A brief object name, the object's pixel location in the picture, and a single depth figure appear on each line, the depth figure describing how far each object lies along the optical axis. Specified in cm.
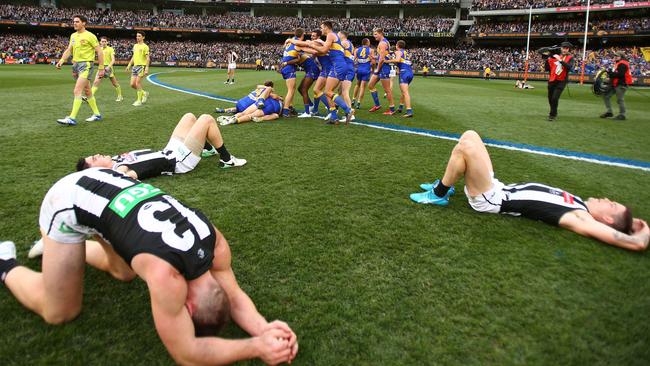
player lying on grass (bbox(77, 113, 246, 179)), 462
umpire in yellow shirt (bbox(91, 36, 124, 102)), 1076
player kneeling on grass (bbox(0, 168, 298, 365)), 192
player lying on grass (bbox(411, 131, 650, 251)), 328
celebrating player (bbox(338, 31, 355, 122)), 892
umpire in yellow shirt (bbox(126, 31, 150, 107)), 1170
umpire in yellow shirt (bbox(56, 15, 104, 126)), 843
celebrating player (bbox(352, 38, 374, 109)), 1175
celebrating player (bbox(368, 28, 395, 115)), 1030
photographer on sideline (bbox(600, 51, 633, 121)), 1116
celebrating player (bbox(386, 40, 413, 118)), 1035
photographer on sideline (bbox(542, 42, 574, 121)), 1012
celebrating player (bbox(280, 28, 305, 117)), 912
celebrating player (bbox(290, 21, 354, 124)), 834
